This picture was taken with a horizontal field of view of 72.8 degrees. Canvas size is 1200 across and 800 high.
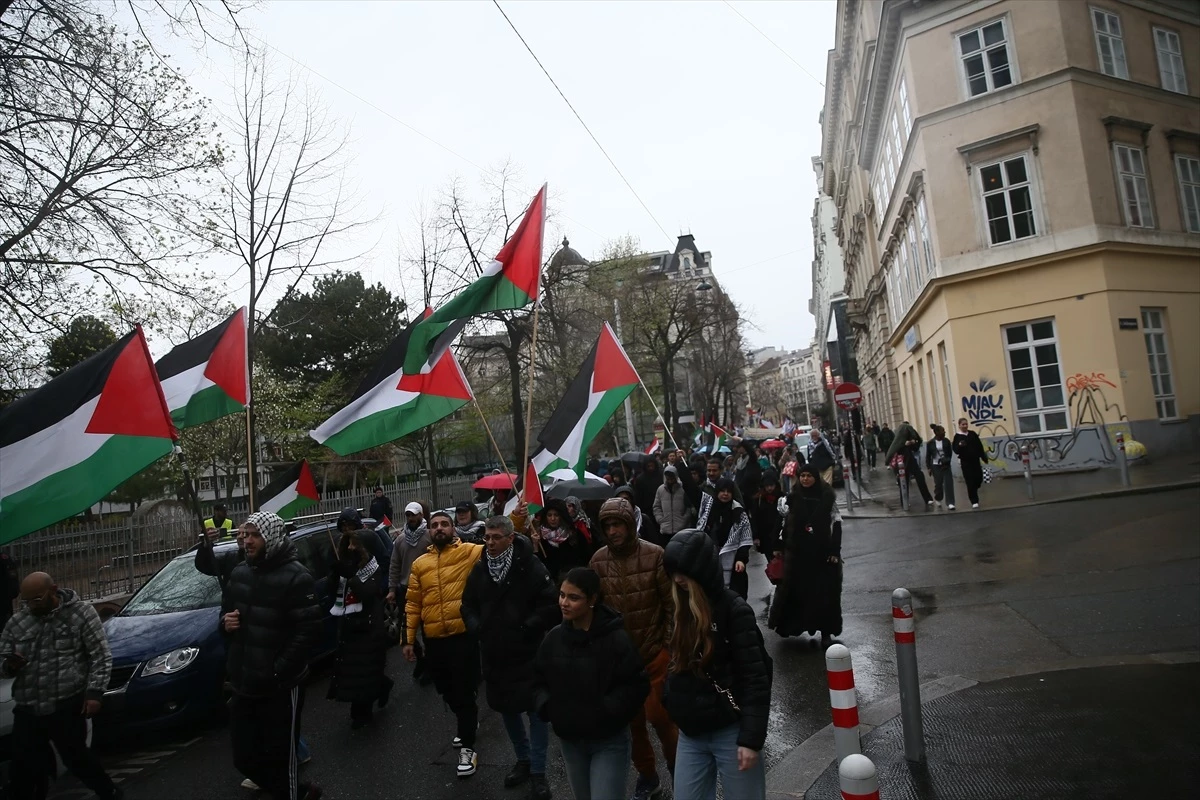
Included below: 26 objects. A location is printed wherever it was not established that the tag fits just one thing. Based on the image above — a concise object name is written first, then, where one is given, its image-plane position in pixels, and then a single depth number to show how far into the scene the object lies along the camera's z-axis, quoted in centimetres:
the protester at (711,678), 348
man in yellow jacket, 579
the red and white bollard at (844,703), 391
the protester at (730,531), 736
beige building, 1964
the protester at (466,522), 792
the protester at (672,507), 1038
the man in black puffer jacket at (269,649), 495
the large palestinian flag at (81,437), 525
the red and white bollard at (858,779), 277
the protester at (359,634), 709
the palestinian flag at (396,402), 787
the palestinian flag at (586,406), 864
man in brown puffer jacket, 478
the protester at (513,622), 512
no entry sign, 2200
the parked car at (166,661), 695
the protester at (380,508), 1413
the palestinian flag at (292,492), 851
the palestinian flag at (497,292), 805
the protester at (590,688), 368
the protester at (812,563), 770
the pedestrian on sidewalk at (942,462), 1688
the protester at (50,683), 530
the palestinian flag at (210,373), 733
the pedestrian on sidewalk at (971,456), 1630
